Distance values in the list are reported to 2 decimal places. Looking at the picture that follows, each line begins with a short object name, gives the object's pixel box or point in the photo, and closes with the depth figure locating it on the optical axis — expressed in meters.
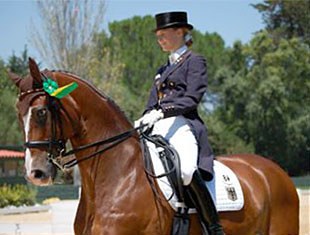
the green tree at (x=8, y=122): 48.34
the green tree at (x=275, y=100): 47.84
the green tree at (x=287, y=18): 50.86
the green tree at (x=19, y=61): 65.63
